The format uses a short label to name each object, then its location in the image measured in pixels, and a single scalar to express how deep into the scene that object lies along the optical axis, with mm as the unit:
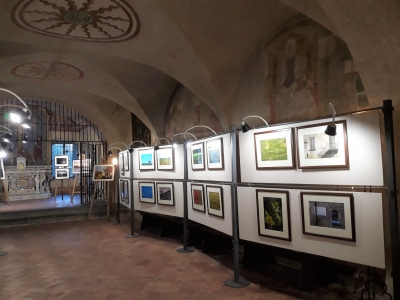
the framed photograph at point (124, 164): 8641
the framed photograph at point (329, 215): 3396
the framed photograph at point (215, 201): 5035
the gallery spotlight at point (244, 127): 4232
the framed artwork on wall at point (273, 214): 3979
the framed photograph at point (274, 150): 3930
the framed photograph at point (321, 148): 3418
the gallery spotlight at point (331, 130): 3187
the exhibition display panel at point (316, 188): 3244
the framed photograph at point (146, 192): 7370
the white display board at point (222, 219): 4827
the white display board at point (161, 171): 6637
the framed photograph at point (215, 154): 5043
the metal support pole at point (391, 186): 3098
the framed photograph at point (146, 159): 7449
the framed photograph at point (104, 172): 10445
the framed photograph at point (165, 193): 6788
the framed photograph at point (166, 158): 6830
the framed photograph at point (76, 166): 15081
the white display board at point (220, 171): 4863
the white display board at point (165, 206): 6590
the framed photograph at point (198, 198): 5725
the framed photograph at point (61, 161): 15905
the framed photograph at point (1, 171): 9453
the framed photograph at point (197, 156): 5702
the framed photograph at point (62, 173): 15594
